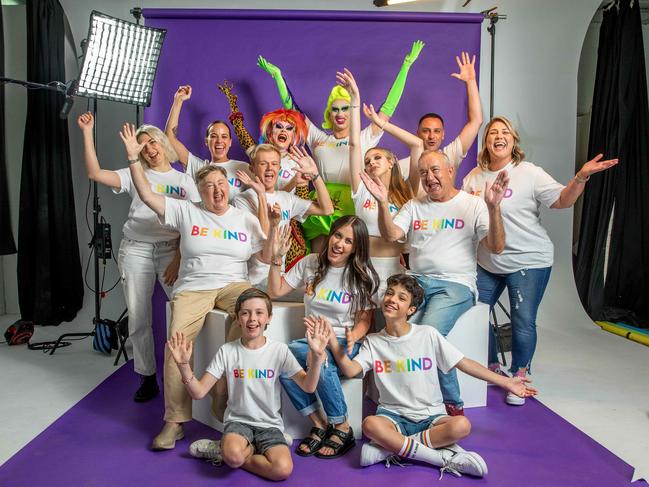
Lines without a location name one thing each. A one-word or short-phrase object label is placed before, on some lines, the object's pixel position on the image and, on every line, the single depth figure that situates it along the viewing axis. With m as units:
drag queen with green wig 3.61
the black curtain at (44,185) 4.45
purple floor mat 2.36
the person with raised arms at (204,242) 2.91
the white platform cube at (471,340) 3.10
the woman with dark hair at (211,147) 3.61
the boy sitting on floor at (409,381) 2.46
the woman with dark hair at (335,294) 2.66
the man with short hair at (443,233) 3.01
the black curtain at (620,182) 4.69
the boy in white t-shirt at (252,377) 2.44
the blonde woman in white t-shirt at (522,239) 3.32
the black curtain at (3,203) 4.52
